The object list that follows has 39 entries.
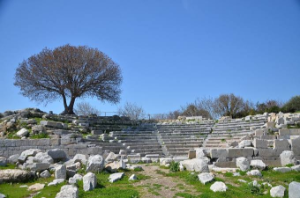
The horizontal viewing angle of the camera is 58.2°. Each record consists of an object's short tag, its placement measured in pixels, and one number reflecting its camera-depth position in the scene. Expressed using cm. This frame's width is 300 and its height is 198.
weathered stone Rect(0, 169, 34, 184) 945
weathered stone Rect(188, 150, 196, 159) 1438
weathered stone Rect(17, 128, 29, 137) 1744
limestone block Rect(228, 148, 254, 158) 1289
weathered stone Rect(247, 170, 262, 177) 1012
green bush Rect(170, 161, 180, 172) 1091
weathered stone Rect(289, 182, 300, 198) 684
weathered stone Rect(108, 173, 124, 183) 916
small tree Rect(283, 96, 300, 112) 2973
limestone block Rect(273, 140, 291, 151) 1357
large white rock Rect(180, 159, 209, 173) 1012
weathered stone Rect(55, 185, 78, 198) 698
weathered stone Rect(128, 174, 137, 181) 941
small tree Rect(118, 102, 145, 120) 5263
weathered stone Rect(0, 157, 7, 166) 1218
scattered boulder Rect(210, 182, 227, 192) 785
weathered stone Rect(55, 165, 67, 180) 930
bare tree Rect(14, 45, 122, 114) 2730
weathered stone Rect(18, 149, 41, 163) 1195
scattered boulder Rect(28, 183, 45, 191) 857
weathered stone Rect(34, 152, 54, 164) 1132
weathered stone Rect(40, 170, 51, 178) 1015
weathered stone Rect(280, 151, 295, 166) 1262
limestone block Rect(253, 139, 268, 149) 1359
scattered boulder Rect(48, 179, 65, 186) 869
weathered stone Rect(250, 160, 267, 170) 1129
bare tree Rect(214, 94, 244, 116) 4429
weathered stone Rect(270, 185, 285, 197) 750
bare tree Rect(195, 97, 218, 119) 4628
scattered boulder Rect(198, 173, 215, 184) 873
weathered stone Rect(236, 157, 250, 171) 1103
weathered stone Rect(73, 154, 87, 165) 1225
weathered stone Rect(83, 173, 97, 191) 802
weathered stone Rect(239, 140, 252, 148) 1435
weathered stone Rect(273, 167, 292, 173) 1111
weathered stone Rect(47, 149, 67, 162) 1267
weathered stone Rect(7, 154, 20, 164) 1288
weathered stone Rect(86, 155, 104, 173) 1035
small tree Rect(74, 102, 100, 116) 5925
